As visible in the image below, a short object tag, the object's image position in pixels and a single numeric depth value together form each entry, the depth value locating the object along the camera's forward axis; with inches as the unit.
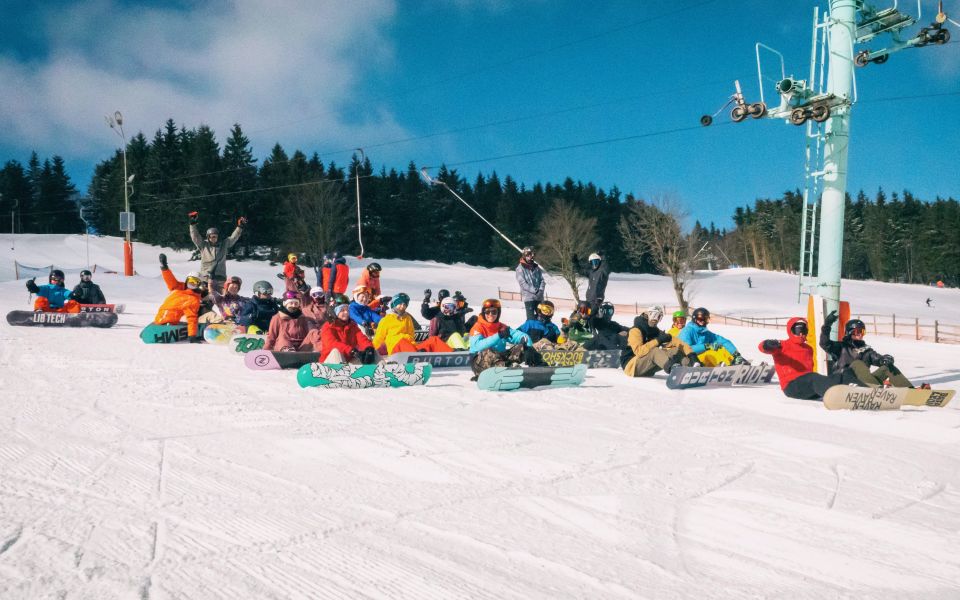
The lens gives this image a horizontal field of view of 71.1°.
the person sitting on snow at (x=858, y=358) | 310.5
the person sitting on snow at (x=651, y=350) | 382.0
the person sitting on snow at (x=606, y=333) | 466.0
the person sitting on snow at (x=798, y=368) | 313.1
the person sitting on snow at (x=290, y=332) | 404.8
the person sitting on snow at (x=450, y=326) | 458.9
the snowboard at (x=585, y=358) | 392.3
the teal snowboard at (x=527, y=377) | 329.4
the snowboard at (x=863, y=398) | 292.2
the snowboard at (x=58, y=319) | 611.5
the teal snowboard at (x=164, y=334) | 515.2
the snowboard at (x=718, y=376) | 352.2
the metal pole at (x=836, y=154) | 379.9
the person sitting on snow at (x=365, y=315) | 519.8
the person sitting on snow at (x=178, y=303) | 540.1
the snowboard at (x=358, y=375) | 318.3
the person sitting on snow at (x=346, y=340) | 367.9
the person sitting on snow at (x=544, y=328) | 444.8
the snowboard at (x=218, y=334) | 515.5
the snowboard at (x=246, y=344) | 450.6
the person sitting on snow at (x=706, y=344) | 392.2
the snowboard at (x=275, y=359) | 380.8
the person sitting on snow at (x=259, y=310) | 504.1
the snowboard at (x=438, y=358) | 393.4
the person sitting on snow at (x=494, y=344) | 356.2
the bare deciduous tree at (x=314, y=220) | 2064.5
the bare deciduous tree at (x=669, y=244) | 1519.4
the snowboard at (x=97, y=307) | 640.2
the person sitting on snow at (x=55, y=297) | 633.0
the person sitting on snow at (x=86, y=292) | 672.4
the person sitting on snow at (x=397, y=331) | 407.8
